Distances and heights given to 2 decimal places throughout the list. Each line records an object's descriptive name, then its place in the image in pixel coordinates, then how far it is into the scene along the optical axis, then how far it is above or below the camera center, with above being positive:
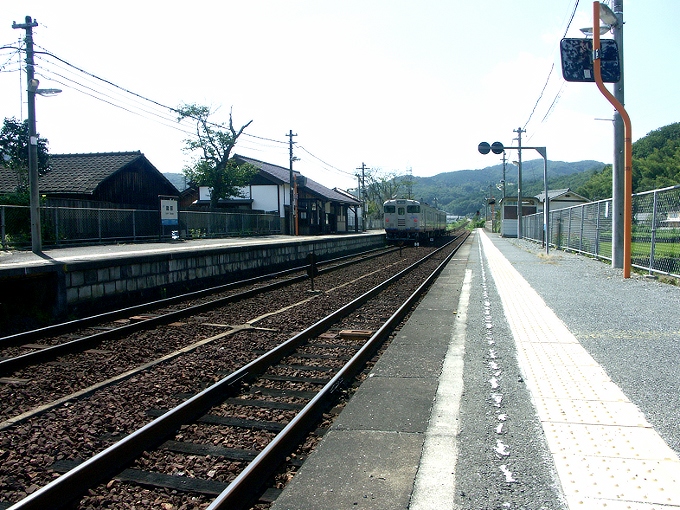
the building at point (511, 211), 47.09 +1.58
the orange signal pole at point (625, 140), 11.29 +1.88
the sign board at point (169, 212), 23.17 +1.01
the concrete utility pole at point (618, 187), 13.04 +0.97
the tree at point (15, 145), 19.48 +3.34
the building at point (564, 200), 50.26 +2.70
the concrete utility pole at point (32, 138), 12.86 +2.34
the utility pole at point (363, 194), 64.12 +4.68
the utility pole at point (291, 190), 37.50 +3.00
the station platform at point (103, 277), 8.91 -0.83
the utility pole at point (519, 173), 35.66 +3.74
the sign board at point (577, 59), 11.80 +3.63
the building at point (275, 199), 40.75 +2.66
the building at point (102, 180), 24.02 +2.65
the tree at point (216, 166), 36.53 +4.65
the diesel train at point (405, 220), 34.66 +0.76
